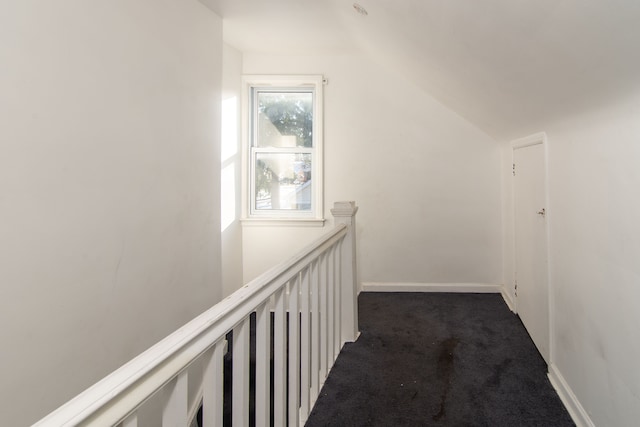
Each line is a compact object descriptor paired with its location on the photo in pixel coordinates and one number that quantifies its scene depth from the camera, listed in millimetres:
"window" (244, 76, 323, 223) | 3201
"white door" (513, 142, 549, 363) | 2010
